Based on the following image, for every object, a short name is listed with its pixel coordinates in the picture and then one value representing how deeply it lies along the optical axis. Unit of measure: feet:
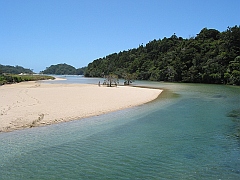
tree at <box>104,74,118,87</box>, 227.81
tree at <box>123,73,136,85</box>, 270.71
